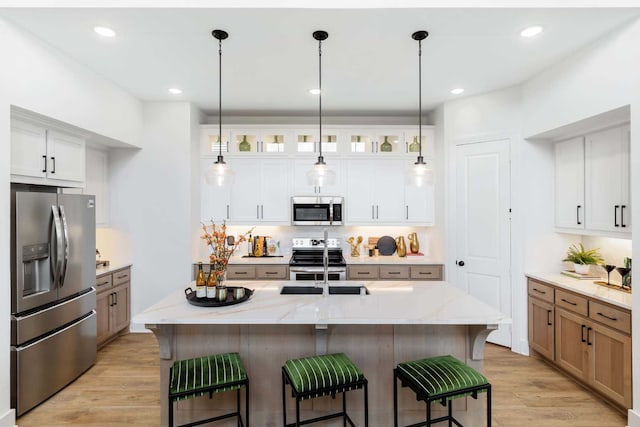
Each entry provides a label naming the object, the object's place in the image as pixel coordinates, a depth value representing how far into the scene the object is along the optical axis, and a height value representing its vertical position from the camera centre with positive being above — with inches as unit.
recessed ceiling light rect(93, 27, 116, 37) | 100.8 +53.8
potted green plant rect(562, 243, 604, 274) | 130.5 -16.5
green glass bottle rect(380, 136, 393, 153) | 182.5 +35.7
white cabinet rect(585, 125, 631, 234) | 110.4 +11.6
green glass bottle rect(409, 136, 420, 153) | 180.4 +36.3
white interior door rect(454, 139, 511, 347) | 148.5 -4.1
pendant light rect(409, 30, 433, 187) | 101.0 +12.1
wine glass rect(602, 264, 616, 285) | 118.3 -17.8
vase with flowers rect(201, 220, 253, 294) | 90.2 -10.8
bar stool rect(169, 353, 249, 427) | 73.5 -35.1
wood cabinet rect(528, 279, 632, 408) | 98.7 -39.5
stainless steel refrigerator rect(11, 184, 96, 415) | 99.2 -23.6
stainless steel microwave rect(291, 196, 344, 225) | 177.8 +3.0
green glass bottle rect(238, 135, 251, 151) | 180.9 +36.5
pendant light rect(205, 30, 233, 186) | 103.3 +12.8
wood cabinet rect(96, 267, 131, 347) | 143.9 -37.9
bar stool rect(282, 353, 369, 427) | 74.5 -35.0
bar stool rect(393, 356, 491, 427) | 73.8 -35.7
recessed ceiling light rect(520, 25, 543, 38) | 99.9 +53.5
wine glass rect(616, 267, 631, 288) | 112.3 -17.7
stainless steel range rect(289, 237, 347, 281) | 166.7 -22.0
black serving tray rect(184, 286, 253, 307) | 87.7 -21.6
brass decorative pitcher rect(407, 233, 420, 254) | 188.5 -15.2
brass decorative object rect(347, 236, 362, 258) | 186.7 -15.7
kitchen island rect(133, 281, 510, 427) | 91.7 -35.0
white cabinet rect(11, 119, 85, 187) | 104.3 +19.9
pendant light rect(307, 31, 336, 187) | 100.6 +12.0
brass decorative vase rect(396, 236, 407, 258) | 182.9 -16.6
